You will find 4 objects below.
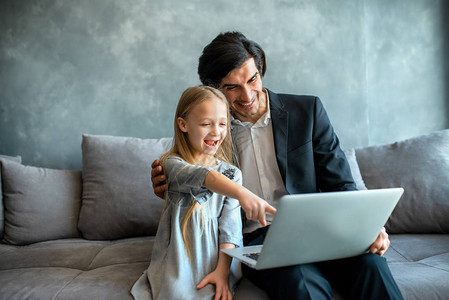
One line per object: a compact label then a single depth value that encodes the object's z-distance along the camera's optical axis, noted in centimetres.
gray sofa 166
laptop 90
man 143
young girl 115
